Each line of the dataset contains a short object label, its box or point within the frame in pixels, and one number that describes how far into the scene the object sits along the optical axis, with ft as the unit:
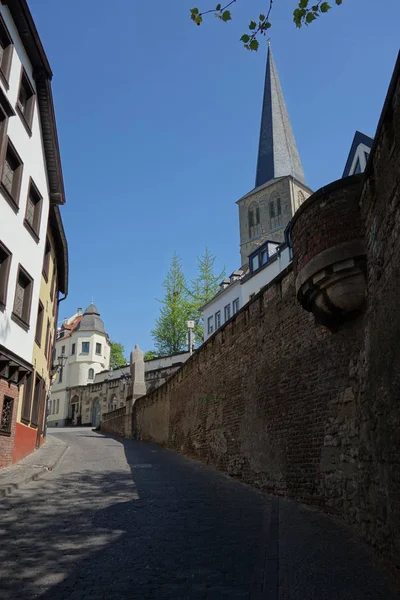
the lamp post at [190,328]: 136.87
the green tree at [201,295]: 158.30
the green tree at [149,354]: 188.94
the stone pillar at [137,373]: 111.45
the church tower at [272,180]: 214.90
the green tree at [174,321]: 161.89
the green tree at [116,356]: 230.27
